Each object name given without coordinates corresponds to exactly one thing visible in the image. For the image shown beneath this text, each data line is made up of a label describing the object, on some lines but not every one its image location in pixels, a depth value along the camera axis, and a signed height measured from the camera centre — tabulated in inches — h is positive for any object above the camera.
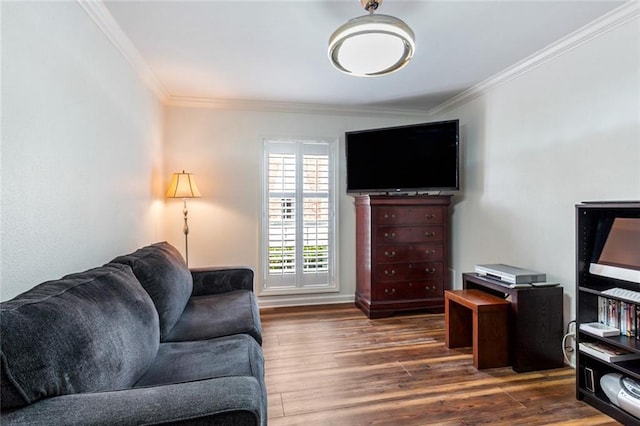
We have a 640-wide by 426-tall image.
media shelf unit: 72.9 -17.9
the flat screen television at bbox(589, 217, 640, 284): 69.4 -8.2
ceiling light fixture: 66.4 +38.6
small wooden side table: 90.7 -33.9
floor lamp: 125.3 +10.4
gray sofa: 33.1 -20.5
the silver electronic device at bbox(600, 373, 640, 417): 65.6 -38.3
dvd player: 91.7 -18.2
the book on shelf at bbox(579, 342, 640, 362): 70.3 -31.4
